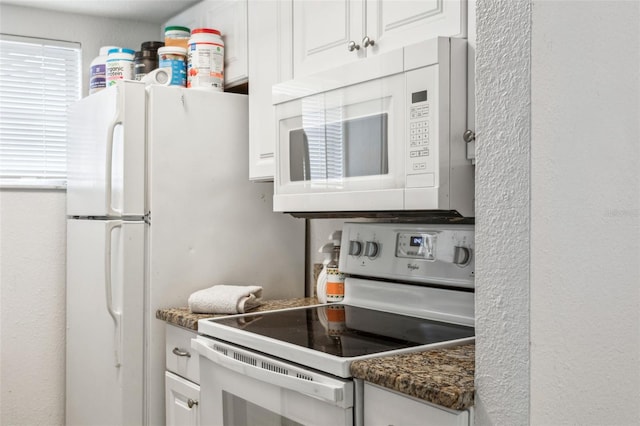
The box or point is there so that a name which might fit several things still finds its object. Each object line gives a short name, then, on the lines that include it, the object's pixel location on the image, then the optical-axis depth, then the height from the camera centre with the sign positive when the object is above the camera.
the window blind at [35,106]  3.06 +0.46
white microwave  1.76 +0.21
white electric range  1.62 -0.33
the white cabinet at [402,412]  1.34 -0.41
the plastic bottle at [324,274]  2.49 -0.23
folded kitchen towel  2.32 -0.31
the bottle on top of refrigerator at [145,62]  2.80 +0.59
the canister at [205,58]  2.65 +0.57
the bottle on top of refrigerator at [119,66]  2.81 +0.57
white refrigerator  2.51 -0.07
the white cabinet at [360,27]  1.77 +0.52
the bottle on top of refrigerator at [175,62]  2.68 +0.57
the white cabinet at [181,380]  2.30 -0.58
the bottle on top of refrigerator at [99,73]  2.89 +0.56
